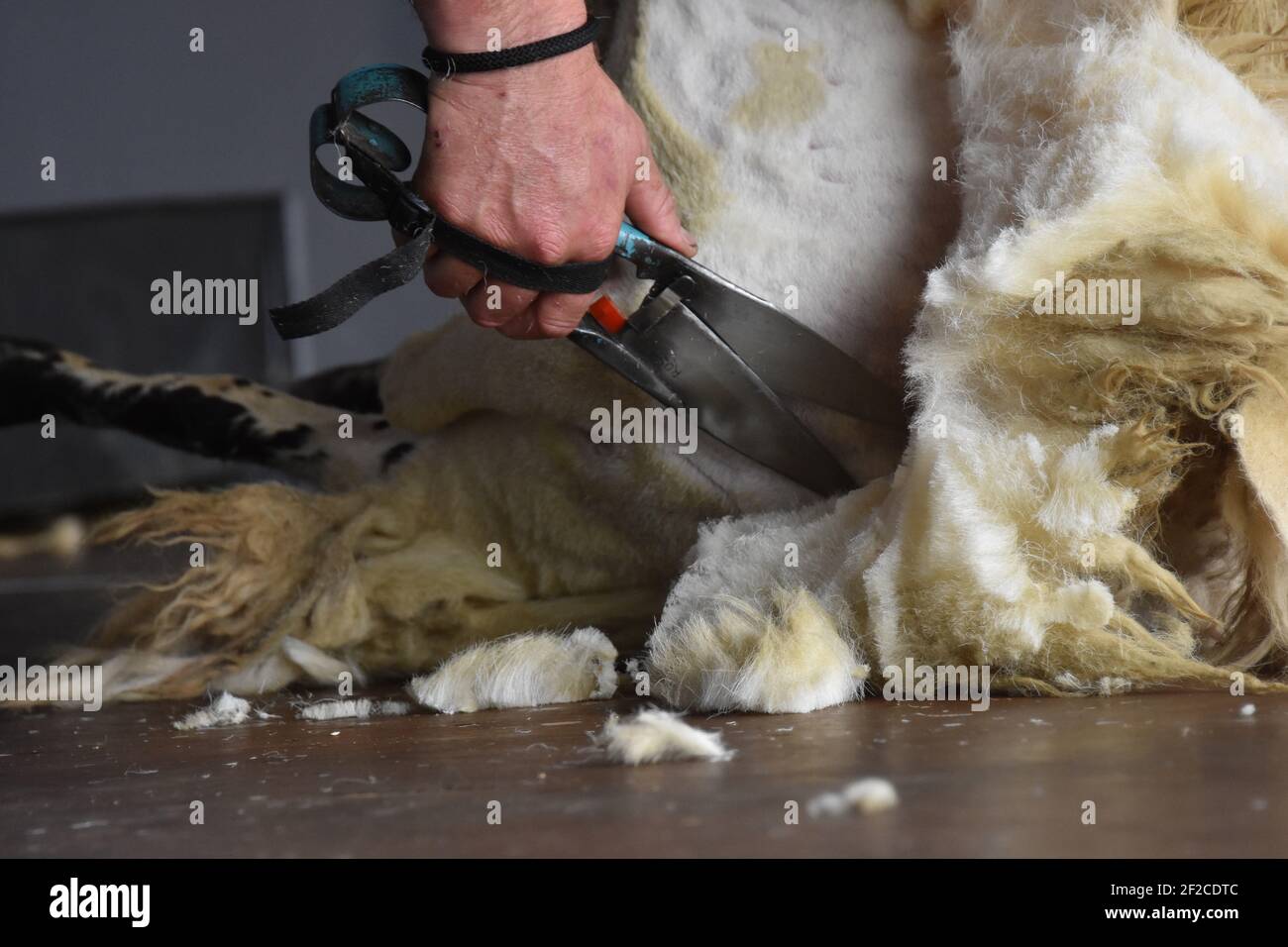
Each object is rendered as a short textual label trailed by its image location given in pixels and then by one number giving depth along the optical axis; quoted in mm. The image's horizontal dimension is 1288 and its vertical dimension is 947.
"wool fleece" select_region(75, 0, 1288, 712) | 833
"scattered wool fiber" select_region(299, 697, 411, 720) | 943
